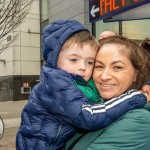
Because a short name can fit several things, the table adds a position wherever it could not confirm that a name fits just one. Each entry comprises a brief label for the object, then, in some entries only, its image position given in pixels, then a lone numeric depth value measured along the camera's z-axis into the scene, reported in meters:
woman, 1.51
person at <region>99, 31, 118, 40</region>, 2.52
